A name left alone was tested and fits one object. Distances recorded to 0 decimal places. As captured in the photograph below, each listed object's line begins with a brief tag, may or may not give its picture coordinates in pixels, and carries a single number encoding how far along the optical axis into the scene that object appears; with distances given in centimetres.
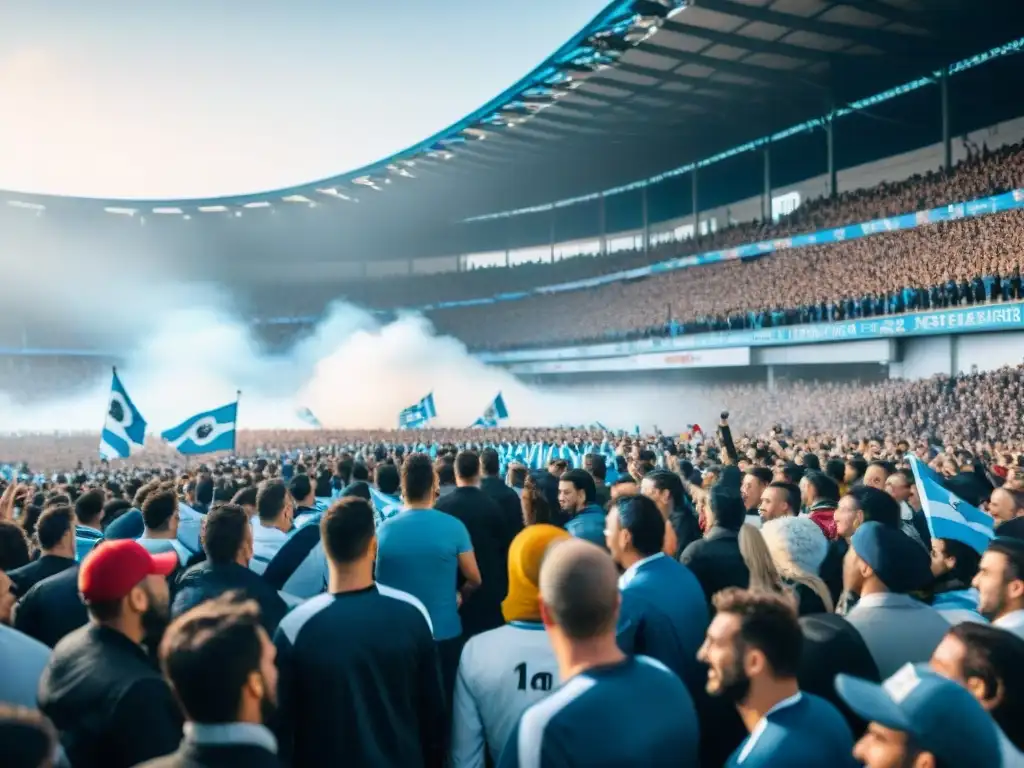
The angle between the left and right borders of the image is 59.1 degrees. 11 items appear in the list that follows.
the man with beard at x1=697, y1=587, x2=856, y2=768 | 250
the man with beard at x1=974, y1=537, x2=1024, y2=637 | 379
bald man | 238
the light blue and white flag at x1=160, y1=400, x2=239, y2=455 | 1566
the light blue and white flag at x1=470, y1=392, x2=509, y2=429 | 2511
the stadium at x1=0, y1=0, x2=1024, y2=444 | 2795
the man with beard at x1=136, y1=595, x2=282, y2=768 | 222
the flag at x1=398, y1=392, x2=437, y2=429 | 2589
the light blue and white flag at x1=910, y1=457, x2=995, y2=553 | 559
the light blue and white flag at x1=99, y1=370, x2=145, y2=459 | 1441
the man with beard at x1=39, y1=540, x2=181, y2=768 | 280
